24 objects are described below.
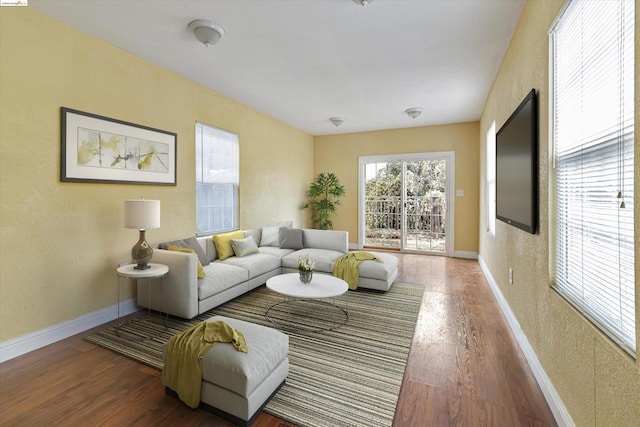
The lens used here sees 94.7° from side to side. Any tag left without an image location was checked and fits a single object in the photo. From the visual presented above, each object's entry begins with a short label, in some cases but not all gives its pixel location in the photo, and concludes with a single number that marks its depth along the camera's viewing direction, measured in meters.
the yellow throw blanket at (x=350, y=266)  3.84
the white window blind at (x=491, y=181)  4.27
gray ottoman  1.61
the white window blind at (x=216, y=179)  4.14
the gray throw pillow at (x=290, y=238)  4.82
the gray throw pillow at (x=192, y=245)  3.33
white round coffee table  2.83
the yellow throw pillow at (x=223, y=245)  3.97
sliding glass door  6.28
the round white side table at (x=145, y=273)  2.60
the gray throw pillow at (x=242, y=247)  4.08
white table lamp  2.74
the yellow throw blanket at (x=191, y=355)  1.73
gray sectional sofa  2.89
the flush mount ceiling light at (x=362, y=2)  2.22
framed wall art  2.69
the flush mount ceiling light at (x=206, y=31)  2.60
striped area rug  1.76
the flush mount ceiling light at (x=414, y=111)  5.06
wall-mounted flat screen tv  2.09
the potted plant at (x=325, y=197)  6.89
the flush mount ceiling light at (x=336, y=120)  5.69
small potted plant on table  3.01
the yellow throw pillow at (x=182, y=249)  3.09
